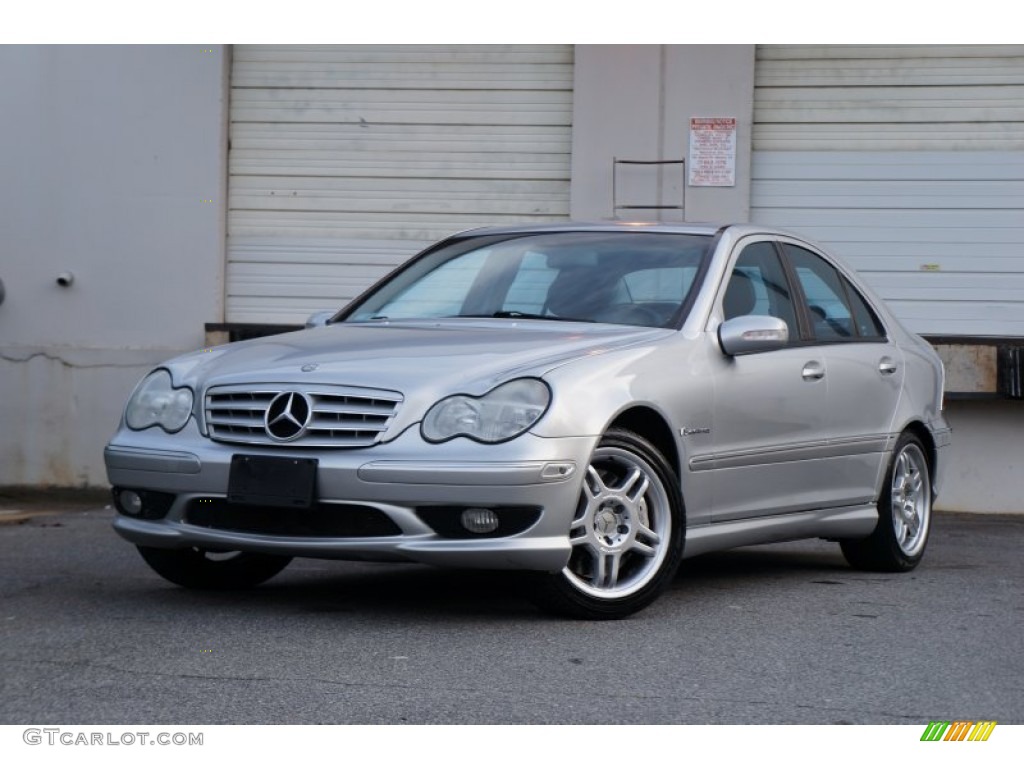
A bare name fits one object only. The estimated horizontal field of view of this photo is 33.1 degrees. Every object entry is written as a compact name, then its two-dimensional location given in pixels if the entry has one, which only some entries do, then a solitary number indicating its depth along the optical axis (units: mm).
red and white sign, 12031
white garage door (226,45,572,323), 12422
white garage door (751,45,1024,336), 11922
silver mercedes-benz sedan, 5434
